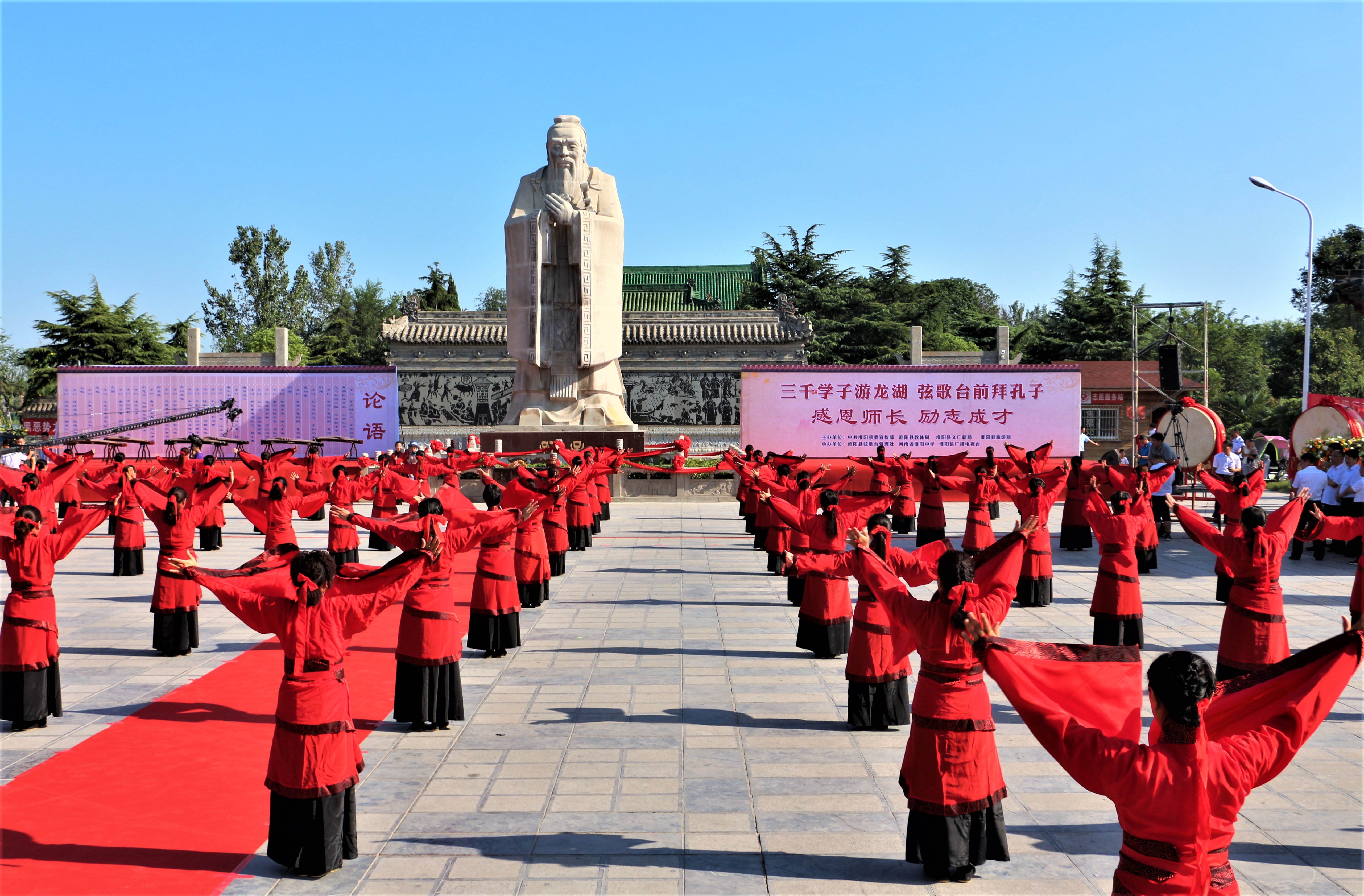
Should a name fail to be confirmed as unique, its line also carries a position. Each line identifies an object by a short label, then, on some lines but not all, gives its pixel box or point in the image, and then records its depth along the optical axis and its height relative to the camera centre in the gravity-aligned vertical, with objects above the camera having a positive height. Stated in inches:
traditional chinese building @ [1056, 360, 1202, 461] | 1118.4 +29.9
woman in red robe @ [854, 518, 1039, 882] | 171.5 -54.0
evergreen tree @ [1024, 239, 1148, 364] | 1365.7 +144.3
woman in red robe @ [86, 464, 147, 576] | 509.7 -54.9
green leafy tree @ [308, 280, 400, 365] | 1515.7 +173.3
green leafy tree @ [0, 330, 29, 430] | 1358.3 +71.0
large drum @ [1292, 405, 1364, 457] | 658.8 +4.9
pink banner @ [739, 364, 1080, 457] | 938.7 +22.2
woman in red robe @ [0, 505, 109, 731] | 258.4 -49.4
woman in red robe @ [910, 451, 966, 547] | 506.0 -34.5
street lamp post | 847.7 +76.7
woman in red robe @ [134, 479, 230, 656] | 342.3 -52.3
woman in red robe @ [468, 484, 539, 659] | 335.3 -55.7
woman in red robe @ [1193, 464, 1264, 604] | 368.5 -21.6
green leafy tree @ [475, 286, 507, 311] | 2529.5 +331.7
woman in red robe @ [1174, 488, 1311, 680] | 263.3 -39.0
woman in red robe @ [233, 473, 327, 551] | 396.8 -31.5
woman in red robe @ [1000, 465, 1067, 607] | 422.3 -53.6
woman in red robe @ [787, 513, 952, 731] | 252.1 -59.9
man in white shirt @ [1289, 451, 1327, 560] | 568.7 -28.6
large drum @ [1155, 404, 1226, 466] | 716.7 -1.1
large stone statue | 798.5 +115.6
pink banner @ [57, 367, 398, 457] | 959.0 +29.6
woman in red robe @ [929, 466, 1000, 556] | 447.5 -33.1
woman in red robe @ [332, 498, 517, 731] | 256.8 -53.6
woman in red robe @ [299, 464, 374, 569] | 462.6 -33.4
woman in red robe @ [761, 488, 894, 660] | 303.3 -47.3
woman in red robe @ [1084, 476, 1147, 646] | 342.6 -50.0
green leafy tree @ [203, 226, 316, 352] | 1785.2 +239.1
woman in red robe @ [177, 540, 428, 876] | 175.2 -47.7
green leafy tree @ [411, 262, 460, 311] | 1626.5 +222.0
